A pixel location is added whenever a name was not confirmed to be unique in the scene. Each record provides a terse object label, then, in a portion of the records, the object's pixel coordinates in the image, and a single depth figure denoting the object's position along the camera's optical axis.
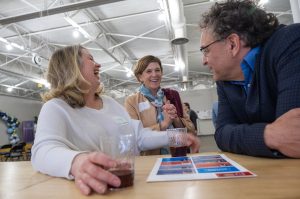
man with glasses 0.91
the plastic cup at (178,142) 1.12
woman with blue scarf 1.96
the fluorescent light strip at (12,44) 5.80
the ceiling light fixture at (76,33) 5.77
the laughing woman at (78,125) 0.64
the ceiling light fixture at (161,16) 4.98
